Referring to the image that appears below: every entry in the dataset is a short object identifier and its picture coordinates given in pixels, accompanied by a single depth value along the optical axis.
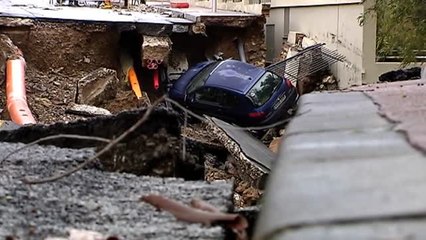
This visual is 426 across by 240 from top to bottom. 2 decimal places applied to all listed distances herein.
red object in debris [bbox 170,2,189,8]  25.60
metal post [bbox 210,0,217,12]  20.86
